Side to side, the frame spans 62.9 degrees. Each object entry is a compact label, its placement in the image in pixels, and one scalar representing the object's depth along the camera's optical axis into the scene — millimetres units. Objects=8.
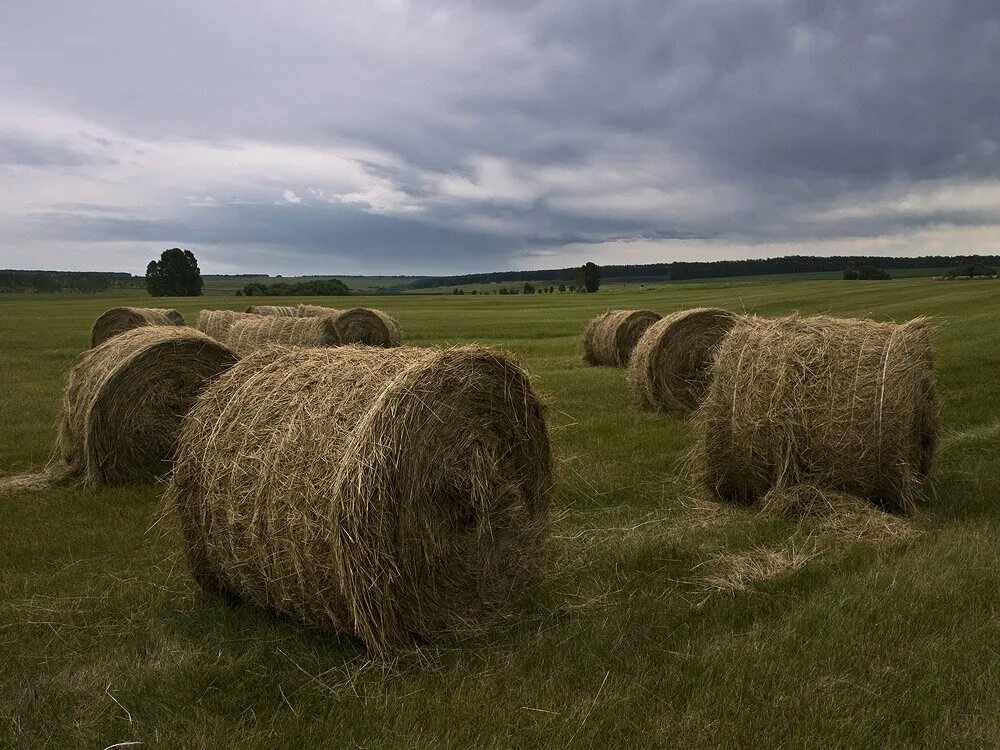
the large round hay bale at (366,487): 4789
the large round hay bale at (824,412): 7613
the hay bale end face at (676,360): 13688
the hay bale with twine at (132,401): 9133
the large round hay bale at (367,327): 23531
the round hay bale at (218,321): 26734
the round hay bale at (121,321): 22281
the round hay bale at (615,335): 20953
